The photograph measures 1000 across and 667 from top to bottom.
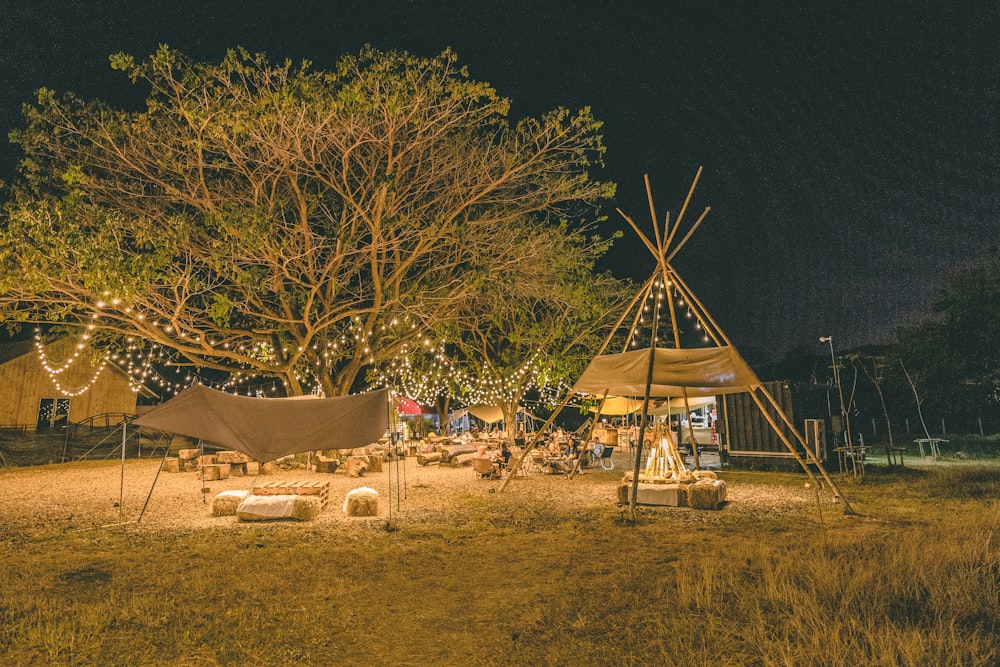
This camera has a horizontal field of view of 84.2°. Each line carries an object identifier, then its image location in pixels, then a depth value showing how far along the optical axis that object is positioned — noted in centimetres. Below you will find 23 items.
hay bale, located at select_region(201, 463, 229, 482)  1372
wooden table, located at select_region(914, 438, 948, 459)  1697
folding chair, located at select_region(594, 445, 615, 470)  1625
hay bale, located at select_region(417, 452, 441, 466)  1744
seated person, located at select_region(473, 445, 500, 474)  1384
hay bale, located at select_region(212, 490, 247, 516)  920
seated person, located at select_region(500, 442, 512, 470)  1408
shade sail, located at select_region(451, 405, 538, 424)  2345
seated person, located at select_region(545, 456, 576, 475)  1434
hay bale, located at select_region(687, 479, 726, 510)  927
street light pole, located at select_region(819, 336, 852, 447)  1328
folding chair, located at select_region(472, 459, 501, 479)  1376
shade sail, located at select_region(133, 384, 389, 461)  877
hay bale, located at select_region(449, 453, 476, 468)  1702
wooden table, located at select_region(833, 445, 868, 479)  1205
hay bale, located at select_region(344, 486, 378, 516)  917
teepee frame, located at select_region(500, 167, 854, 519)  1015
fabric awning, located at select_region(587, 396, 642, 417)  1857
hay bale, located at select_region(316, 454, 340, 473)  1523
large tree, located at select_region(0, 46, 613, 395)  1039
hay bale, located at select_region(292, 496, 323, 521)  877
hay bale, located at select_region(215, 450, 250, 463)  1454
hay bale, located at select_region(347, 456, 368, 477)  1453
